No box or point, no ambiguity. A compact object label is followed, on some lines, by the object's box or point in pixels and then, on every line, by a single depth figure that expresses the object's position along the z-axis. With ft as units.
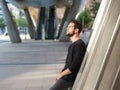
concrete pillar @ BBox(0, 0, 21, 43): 46.78
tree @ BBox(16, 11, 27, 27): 132.00
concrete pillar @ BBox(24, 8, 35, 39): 68.52
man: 6.24
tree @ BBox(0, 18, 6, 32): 139.46
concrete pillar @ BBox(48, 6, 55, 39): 65.95
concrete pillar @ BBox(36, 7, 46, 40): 65.57
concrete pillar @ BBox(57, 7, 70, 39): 63.53
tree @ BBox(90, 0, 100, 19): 102.28
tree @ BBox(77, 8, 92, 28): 110.79
